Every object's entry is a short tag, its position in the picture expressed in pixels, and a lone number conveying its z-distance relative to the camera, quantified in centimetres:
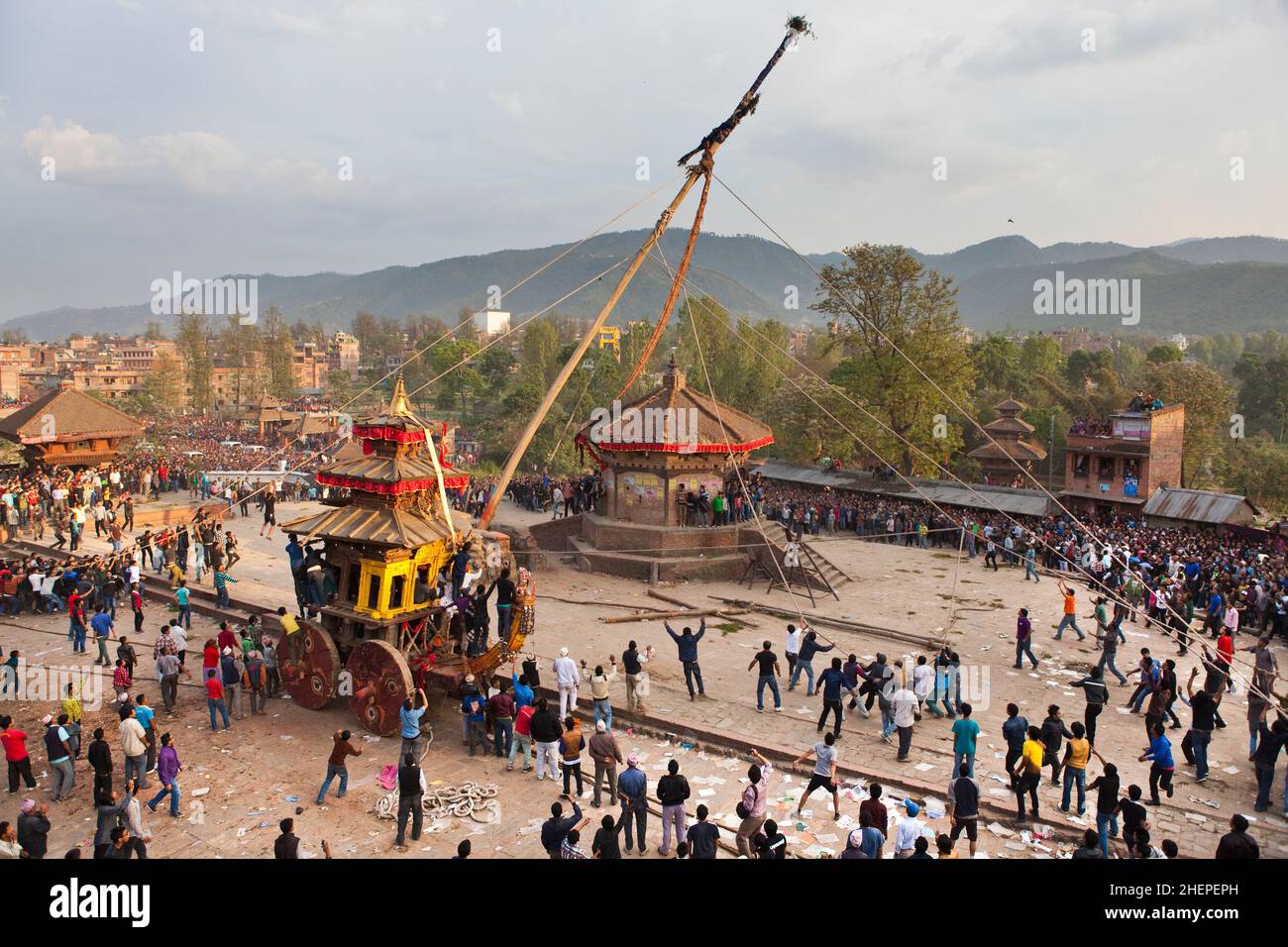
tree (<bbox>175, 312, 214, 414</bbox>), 8244
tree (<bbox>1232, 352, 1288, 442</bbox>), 6438
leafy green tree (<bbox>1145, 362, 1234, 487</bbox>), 4331
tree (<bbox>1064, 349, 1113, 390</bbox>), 6962
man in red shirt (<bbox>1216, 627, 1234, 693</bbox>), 1419
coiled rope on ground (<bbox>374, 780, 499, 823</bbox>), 1127
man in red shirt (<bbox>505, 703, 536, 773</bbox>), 1241
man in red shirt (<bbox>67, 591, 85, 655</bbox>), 1716
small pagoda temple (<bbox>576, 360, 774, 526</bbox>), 2561
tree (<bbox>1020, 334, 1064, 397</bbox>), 7056
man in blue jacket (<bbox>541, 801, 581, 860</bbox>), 889
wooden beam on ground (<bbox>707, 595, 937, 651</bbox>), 1875
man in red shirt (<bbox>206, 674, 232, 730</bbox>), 1362
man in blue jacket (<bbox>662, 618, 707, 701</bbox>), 1491
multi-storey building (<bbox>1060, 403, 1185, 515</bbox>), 3494
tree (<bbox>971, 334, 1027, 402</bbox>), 6312
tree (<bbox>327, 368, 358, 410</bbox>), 8847
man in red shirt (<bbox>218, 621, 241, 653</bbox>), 1460
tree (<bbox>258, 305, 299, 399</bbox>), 9238
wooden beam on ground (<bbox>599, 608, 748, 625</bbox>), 2056
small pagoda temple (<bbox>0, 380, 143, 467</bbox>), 2791
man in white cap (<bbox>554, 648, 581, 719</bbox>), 1327
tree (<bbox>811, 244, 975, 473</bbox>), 3688
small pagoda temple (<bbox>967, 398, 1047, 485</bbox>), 4409
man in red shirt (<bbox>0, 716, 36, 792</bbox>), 1145
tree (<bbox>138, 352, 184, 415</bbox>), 7727
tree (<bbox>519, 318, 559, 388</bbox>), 7594
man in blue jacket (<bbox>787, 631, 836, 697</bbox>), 1513
